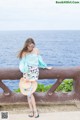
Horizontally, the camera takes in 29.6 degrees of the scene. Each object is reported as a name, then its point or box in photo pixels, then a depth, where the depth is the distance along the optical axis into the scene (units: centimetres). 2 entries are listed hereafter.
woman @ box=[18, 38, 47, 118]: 253
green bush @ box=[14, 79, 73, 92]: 311
